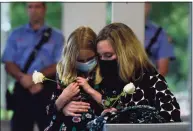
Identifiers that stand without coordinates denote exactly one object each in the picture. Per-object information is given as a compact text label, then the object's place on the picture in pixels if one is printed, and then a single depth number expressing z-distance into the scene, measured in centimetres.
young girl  516
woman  498
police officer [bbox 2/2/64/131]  597
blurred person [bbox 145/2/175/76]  582
